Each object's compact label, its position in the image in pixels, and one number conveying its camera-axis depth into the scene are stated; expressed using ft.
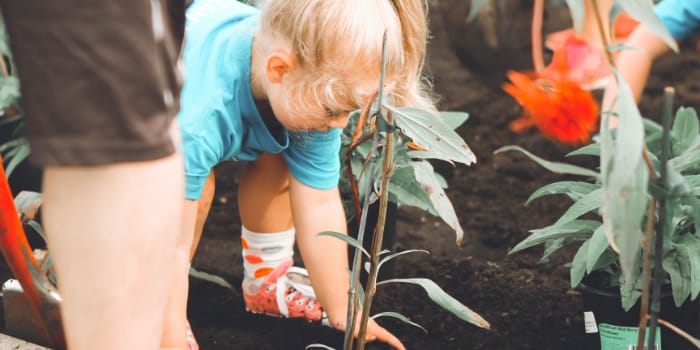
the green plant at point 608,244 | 4.77
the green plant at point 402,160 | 3.95
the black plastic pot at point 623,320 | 5.17
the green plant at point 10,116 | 7.12
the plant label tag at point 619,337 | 5.18
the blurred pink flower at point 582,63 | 7.25
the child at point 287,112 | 4.77
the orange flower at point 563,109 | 5.56
